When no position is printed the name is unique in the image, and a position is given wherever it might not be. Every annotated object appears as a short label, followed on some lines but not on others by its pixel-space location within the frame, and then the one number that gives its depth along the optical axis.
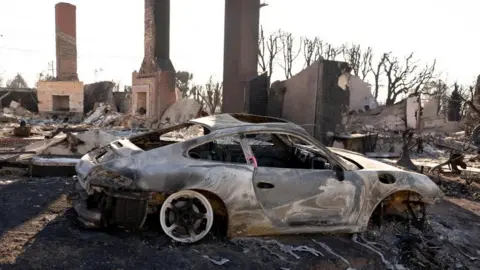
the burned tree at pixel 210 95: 33.31
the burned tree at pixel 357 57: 43.12
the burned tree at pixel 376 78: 42.61
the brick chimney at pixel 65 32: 23.86
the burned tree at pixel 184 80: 43.13
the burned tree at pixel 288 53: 40.62
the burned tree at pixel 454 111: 32.42
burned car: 3.50
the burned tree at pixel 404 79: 40.72
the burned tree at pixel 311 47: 41.38
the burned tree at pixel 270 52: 39.53
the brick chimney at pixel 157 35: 17.86
